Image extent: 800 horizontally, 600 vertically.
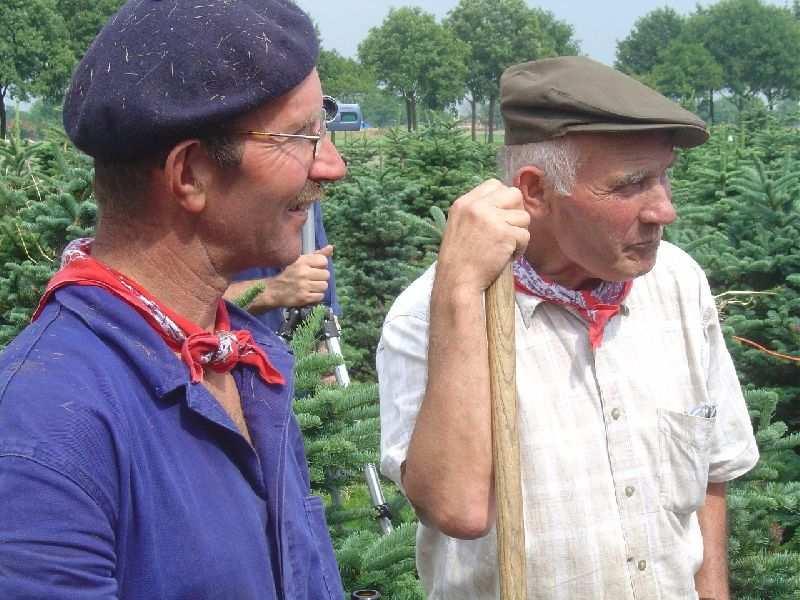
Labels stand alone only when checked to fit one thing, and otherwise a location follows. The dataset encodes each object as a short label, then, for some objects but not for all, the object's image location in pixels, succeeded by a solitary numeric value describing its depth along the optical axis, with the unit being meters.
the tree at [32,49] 37.94
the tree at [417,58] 58.12
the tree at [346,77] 55.42
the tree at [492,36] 66.31
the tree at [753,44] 70.88
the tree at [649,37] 88.62
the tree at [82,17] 42.28
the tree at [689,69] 63.50
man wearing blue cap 1.17
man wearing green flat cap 1.89
